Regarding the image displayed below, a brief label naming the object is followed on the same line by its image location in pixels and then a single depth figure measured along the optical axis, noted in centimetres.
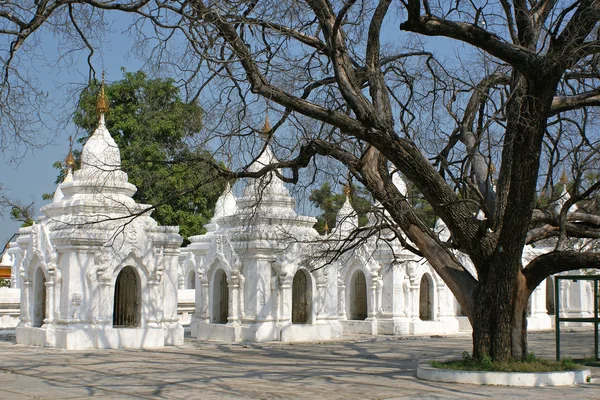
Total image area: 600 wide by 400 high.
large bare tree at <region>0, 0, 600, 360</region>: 1084
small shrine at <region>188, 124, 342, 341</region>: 2142
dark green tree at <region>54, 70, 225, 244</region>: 3578
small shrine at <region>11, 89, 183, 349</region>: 1839
